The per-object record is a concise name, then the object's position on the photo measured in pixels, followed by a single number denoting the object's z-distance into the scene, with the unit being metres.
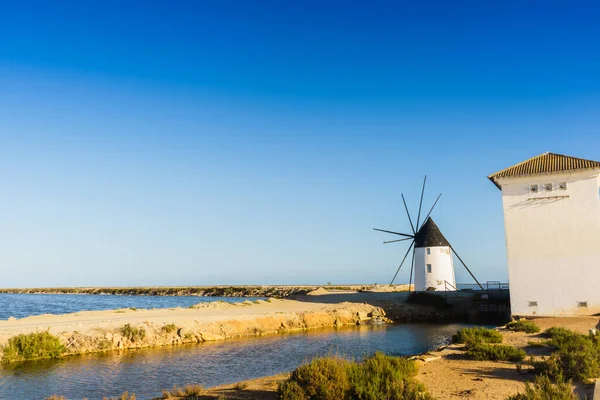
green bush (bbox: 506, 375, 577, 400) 6.77
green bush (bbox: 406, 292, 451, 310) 36.34
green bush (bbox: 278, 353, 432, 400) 7.86
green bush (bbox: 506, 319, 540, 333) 19.24
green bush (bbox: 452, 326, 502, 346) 15.67
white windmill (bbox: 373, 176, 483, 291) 40.03
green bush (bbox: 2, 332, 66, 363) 16.81
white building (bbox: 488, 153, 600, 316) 24.03
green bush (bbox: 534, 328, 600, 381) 9.81
